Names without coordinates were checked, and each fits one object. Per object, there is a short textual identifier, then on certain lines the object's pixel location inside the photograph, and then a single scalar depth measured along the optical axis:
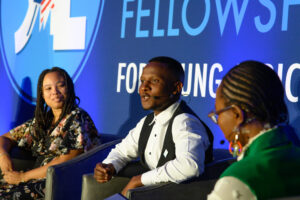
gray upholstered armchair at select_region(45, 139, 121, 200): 6.02
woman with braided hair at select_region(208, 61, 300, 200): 2.34
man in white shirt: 4.74
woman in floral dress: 6.70
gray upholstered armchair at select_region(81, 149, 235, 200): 4.68
